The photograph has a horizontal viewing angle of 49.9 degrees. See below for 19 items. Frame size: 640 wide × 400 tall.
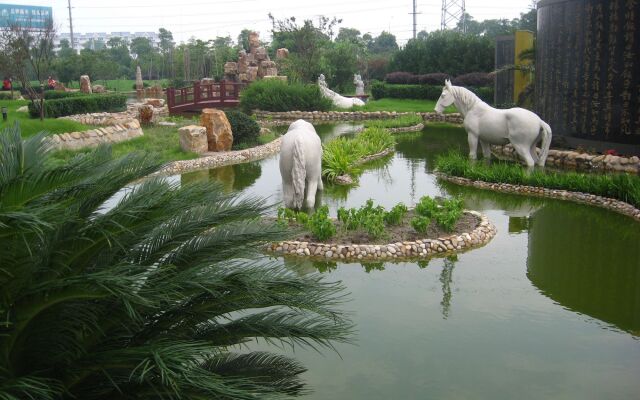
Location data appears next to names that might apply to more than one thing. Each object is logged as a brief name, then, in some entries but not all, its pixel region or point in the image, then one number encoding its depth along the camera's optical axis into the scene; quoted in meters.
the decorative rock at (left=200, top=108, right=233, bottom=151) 17.17
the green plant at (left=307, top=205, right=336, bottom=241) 8.73
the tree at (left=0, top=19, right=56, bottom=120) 22.34
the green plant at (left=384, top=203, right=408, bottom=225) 9.33
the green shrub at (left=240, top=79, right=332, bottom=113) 27.16
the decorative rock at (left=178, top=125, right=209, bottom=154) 16.52
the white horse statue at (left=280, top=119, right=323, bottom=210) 10.09
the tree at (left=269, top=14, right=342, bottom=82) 33.44
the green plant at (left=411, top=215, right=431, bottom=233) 8.91
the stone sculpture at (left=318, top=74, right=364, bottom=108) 28.02
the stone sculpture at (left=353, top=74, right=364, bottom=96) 34.50
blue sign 87.31
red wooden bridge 26.83
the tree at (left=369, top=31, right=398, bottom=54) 71.25
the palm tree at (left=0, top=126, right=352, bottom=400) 3.20
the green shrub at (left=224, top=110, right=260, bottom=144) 18.25
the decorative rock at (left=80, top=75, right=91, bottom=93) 38.88
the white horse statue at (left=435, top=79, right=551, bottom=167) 13.62
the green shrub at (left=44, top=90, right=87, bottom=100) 31.12
